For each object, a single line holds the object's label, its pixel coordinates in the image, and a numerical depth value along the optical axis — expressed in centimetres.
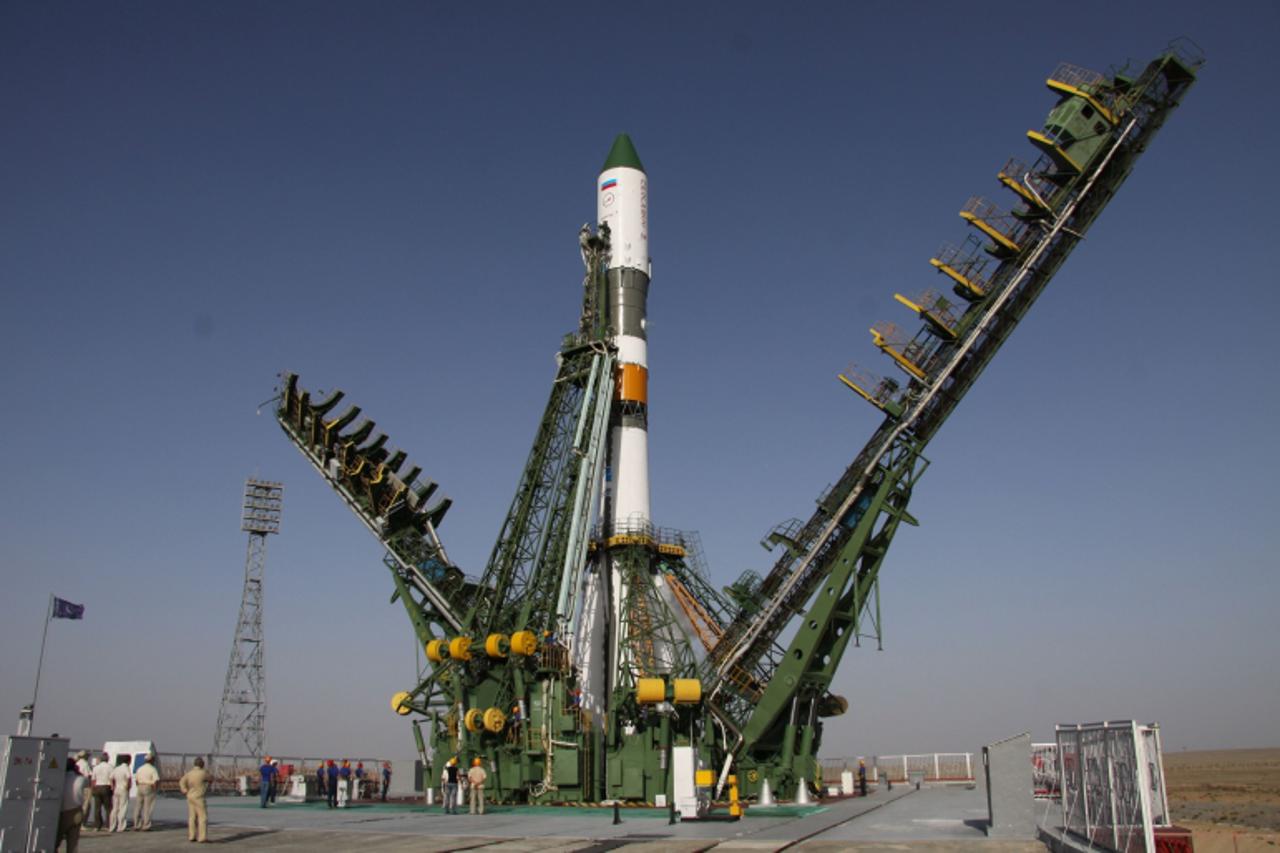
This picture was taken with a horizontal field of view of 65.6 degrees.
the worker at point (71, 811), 1477
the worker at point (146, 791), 2266
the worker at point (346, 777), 3300
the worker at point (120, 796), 2270
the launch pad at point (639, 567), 3378
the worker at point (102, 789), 2322
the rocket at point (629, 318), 4406
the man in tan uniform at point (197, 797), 1980
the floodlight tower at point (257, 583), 5550
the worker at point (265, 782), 3138
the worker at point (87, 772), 2319
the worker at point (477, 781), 2864
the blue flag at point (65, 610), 3081
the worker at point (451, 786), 2972
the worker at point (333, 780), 3388
